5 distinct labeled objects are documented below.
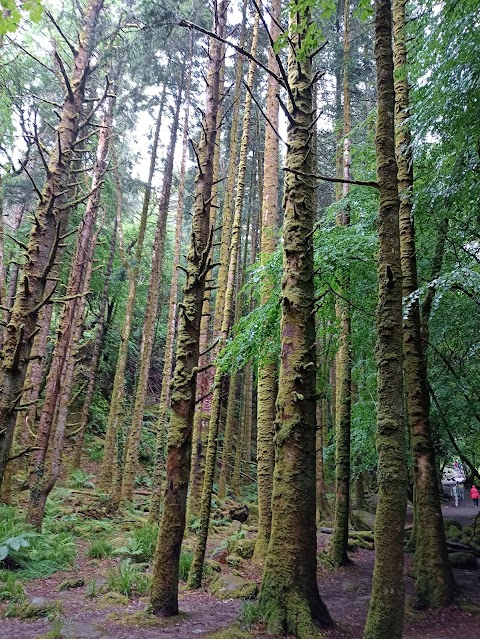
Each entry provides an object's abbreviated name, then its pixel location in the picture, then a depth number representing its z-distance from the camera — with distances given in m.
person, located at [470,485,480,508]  22.39
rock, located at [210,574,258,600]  6.19
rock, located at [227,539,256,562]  8.53
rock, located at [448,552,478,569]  9.30
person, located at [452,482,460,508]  26.44
